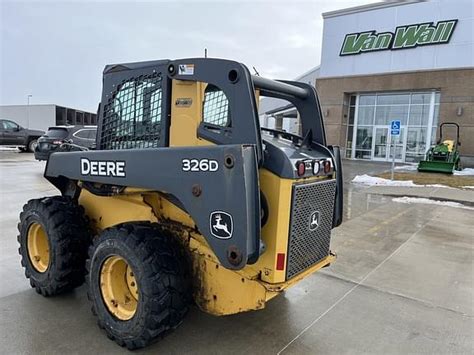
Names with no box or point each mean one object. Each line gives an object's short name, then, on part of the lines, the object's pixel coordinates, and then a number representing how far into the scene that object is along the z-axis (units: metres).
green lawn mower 16.75
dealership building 20.48
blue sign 14.36
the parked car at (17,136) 20.61
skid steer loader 2.41
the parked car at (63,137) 12.50
